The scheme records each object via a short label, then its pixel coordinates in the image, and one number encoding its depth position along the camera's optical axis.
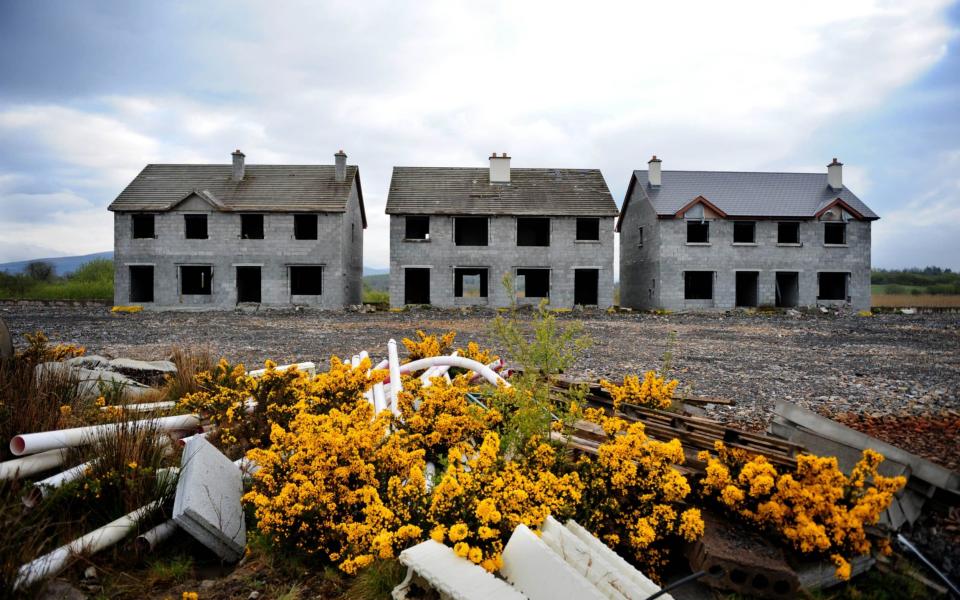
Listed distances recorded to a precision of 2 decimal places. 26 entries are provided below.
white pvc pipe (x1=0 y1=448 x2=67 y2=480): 3.34
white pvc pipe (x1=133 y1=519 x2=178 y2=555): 3.02
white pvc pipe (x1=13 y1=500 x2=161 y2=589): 2.52
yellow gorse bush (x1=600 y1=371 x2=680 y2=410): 4.69
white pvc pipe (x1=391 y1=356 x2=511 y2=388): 5.35
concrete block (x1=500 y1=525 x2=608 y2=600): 2.31
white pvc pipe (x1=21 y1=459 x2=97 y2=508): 3.18
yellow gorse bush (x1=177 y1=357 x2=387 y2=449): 4.31
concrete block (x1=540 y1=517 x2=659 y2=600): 2.42
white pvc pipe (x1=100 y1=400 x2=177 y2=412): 4.63
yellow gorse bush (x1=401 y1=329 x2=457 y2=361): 6.50
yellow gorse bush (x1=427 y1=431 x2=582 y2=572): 2.64
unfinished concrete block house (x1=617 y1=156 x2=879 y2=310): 28.12
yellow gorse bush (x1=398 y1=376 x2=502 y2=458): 3.86
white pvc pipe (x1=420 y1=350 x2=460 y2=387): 5.39
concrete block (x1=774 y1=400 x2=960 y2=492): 3.10
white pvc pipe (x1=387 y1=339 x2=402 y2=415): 4.84
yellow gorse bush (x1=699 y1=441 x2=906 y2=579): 2.69
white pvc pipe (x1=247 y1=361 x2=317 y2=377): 6.44
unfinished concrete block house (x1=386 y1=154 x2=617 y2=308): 27.62
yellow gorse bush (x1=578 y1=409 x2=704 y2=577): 2.87
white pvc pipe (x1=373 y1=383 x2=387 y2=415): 5.00
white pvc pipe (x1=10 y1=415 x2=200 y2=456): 3.40
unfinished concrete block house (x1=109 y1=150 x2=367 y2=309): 26.89
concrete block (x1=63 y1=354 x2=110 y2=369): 6.73
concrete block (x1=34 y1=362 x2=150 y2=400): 5.32
